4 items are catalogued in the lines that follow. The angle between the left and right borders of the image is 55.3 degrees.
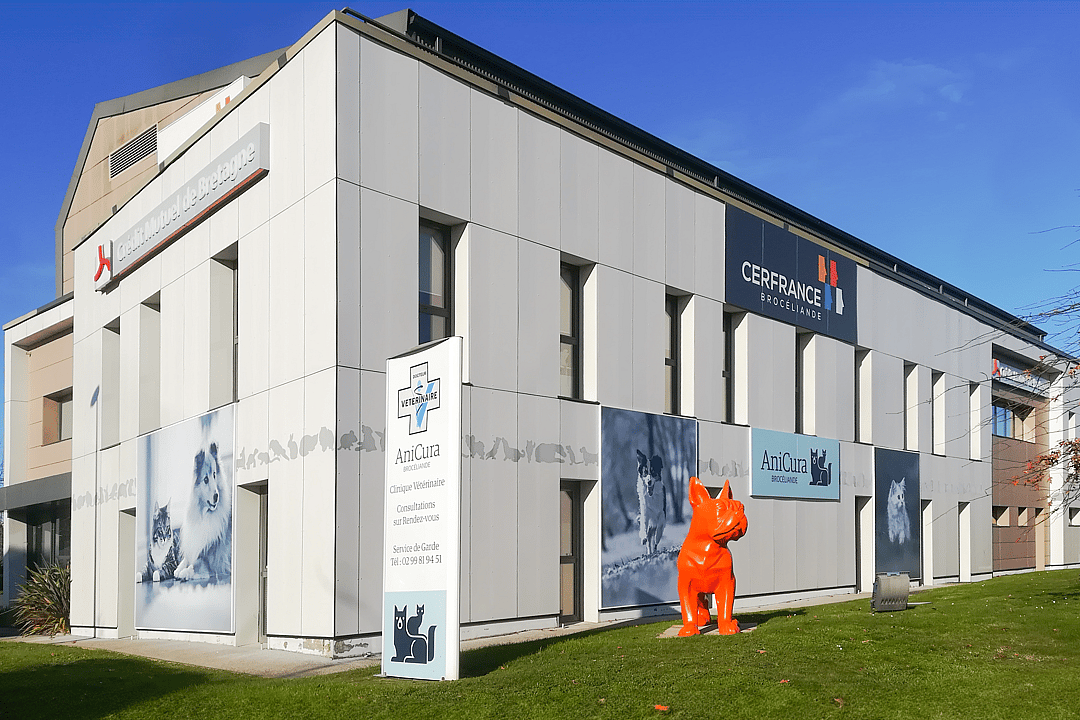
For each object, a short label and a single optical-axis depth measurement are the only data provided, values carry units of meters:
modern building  15.21
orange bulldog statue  13.56
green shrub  24.89
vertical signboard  11.08
